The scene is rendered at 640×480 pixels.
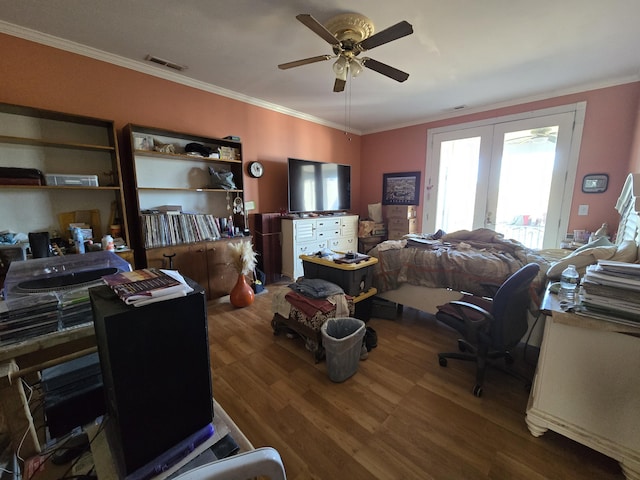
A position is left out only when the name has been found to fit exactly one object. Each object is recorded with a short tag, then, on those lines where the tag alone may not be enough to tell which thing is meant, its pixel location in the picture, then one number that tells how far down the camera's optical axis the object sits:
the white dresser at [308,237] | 3.82
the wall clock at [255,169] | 3.70
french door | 3.33
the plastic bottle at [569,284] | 1.49
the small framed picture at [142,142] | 2.62
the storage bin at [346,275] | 2.44
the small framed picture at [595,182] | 3.06
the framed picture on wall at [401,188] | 4.68
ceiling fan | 1.79
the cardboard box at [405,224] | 4.64
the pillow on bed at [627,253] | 1.70
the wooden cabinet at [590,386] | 1.21
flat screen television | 4.00
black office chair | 1.61
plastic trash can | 1.78
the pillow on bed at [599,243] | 2.22
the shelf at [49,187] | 1.98
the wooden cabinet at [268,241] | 3.80
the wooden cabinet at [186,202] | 2.66
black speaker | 0.60
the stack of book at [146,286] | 0.61
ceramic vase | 3.02
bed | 2.00
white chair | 0.50
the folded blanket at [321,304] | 2.08
